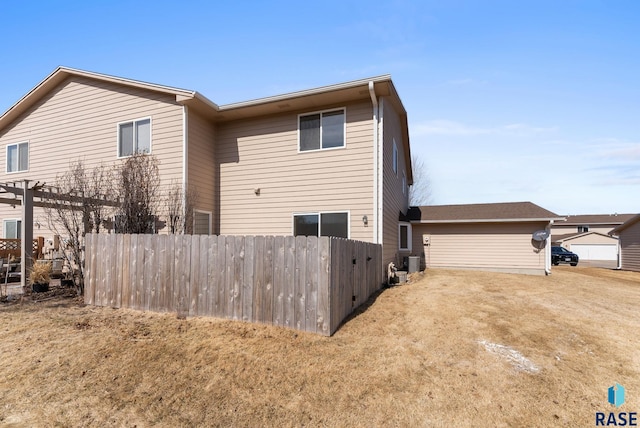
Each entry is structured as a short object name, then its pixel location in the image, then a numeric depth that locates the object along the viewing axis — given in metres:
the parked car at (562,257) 25.41
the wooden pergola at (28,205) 8.32
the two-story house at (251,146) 9.84
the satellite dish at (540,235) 14.32
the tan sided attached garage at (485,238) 14.75
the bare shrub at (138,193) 9.02
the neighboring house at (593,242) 32.06
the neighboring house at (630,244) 21.56
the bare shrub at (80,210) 8.51
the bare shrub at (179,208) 9.91
